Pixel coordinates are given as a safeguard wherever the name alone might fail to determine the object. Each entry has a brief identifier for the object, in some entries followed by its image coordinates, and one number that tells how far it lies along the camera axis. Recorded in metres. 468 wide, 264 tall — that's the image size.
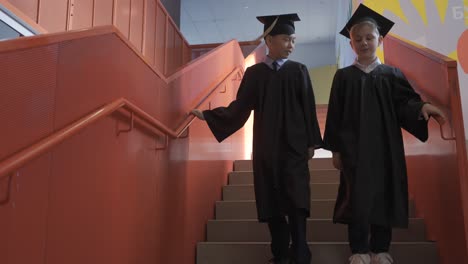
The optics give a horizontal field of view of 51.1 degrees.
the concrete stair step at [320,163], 4.84
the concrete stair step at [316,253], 2.98
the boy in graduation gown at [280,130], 2.80
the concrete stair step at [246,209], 3.71
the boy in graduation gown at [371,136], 2.70
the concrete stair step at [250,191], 4.04
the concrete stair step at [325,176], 4.41
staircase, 3.01
